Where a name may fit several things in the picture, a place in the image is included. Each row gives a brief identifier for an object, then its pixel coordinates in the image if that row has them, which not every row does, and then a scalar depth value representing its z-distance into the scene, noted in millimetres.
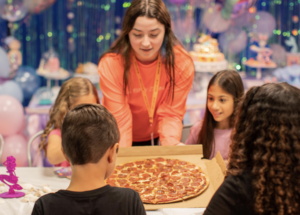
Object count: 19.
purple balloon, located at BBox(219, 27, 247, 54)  4633
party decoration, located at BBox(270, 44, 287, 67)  4773
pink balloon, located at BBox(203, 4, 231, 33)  4512
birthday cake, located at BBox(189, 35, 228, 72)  4199
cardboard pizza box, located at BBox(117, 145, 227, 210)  2084
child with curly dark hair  1084
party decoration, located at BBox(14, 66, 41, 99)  4211
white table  1626
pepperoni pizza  1806
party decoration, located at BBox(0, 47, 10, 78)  3916
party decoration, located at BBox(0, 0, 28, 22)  4004
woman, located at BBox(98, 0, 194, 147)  2359
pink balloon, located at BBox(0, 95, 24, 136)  3742
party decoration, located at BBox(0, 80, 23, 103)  3988
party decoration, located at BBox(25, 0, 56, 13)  4156
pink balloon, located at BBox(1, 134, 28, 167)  3891
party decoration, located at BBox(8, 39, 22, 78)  4242
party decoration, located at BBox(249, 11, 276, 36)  4668
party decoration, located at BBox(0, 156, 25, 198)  1745
